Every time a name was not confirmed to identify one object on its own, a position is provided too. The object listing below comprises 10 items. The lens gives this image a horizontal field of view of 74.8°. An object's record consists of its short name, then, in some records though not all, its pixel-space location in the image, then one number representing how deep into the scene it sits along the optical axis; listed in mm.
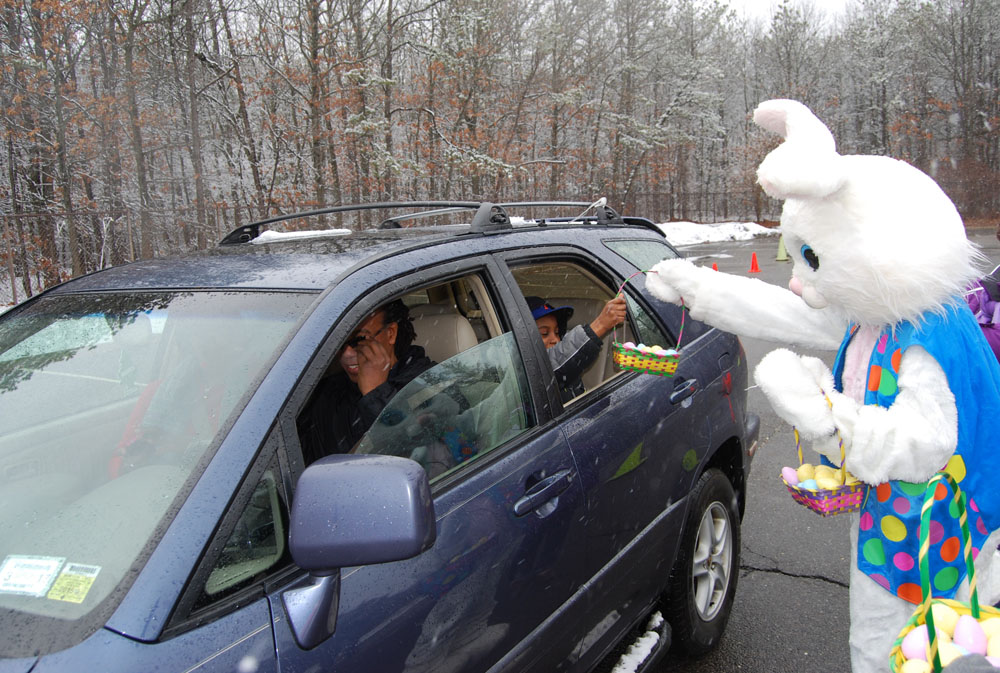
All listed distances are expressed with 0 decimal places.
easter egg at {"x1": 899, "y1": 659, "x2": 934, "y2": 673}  1267
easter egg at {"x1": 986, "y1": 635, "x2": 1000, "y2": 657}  1263
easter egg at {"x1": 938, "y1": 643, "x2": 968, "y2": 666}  1246
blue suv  1151
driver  1901
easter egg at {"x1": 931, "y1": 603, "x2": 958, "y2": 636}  1319
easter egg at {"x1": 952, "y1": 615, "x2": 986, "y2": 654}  1258
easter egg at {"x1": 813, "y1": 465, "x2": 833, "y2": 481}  1703
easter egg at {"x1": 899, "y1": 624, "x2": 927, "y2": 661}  1302
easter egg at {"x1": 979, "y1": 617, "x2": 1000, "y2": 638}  1298
